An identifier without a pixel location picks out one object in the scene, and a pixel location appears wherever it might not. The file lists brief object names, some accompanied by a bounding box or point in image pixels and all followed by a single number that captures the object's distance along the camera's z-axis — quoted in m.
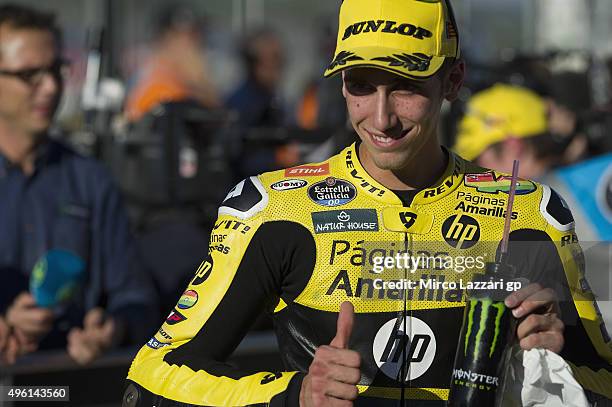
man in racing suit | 5.97
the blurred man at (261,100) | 16.03
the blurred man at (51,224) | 9.95
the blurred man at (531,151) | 10.85
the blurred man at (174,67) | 19.52
